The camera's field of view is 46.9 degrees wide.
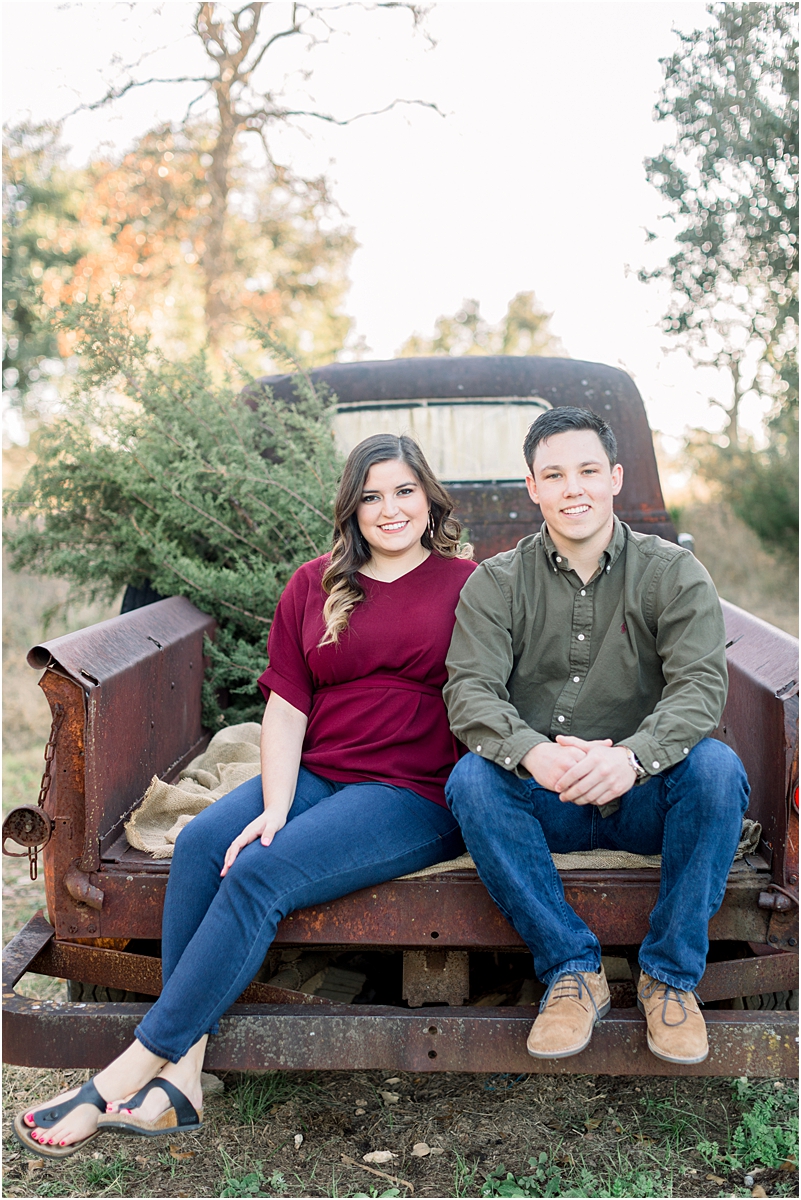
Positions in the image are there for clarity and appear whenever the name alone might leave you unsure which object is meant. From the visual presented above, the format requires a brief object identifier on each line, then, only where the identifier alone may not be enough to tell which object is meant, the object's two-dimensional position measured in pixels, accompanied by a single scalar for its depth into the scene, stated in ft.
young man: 6.12
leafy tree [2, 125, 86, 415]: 47.88
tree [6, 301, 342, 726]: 11.39
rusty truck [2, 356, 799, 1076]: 6.27
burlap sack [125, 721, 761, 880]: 6.82
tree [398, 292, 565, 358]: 81.51
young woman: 5.97
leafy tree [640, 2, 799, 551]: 26.78
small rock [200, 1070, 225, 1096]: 8.04
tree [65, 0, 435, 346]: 37.88
